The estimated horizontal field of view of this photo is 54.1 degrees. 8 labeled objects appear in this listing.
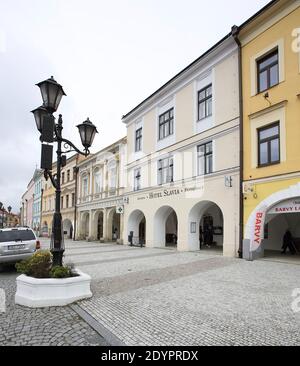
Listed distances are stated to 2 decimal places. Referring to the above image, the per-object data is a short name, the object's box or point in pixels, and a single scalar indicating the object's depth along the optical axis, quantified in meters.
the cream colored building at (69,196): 34.75
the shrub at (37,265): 6.44
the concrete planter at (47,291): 5.92
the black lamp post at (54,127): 6.82
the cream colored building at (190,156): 14.35
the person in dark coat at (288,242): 15.04
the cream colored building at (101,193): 25.14
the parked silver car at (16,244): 10.08
